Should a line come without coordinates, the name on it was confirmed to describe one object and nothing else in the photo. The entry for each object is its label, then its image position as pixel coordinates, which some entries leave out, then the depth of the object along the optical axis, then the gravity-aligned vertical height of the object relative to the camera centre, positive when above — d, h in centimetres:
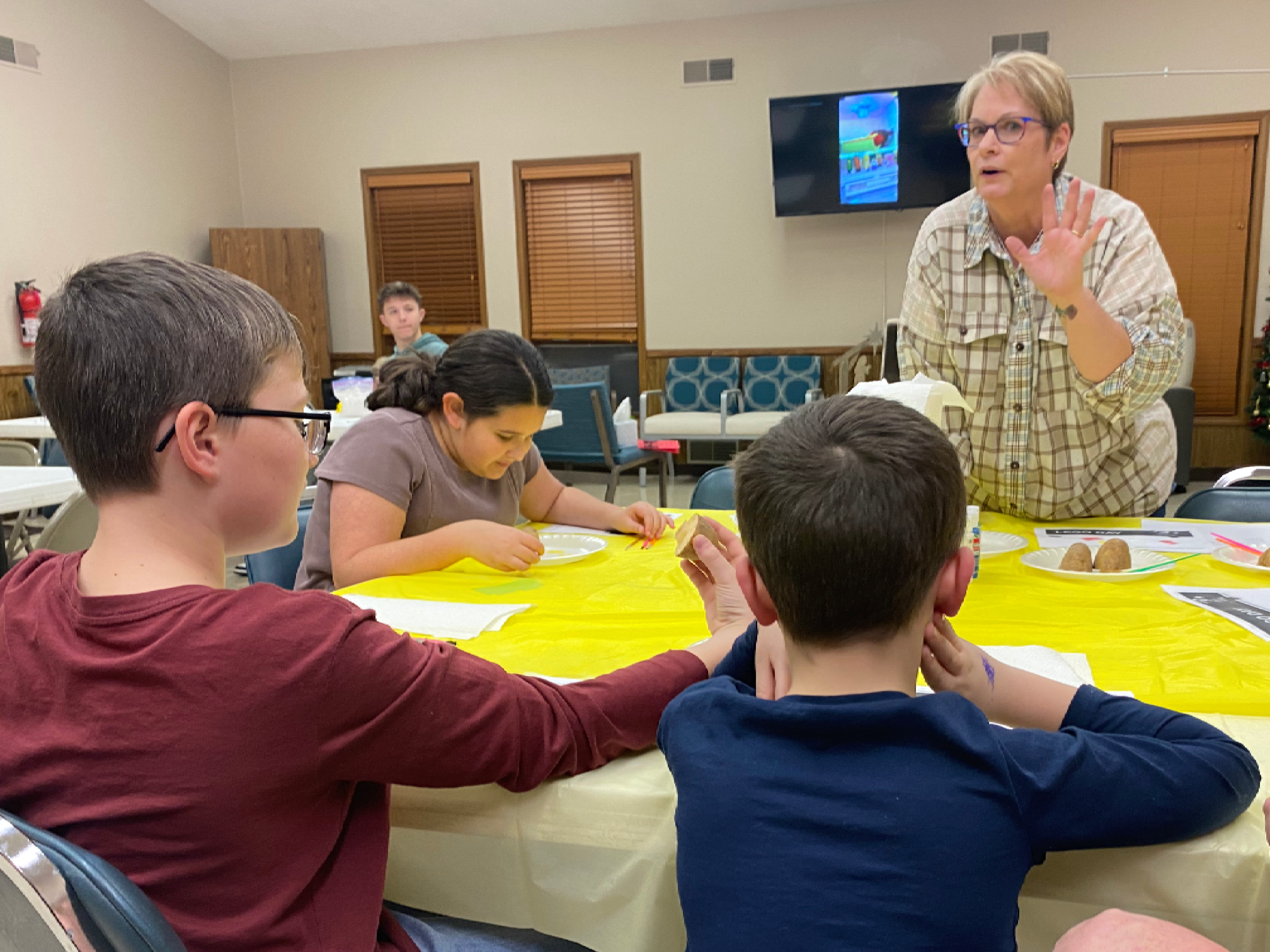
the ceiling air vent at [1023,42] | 623 +174
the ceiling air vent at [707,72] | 670 +172
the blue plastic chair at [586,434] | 497 -63
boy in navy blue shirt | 68 -35
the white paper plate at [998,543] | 162 -42
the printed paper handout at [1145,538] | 164 -43
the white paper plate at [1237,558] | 149 -42
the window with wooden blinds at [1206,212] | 608 +58
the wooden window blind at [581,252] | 714 +50
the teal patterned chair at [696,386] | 686 -53
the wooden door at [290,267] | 711 +45
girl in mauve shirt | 166 -28
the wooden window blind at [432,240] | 739 +65
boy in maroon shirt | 70 -27
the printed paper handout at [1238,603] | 121 -42
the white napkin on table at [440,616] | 131 -43
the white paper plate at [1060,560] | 149 -42
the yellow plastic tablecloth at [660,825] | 78 -47
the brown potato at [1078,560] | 150 -41
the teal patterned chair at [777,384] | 668 -51
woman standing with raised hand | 164 -3
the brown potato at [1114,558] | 149 -40
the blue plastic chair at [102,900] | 59 -36
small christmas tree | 585 -60
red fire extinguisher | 585 +17
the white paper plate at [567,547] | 173 -45
